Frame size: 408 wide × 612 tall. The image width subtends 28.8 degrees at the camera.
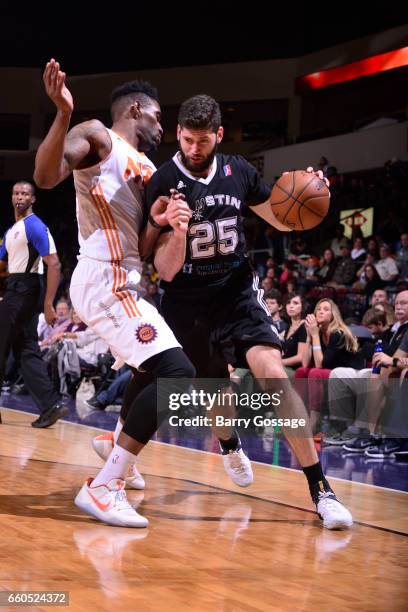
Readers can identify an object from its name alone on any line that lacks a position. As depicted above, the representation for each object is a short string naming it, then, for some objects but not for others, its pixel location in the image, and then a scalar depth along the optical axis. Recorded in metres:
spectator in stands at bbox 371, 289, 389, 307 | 8.03
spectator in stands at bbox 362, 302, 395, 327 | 7.56
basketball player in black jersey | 3.51
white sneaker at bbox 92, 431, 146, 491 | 4.35
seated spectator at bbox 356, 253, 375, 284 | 11.81
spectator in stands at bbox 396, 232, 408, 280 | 11.77
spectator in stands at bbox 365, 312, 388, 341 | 7.37
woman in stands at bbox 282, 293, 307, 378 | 7.49
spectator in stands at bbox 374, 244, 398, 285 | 11.58
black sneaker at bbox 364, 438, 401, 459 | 6.11
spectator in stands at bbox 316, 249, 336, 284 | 12.72
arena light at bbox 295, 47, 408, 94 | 19.42
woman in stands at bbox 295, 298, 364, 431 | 6.91
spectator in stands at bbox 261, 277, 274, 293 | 11.56
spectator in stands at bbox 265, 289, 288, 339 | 8.51
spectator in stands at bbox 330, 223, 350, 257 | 14.40
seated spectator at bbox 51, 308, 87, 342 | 10.40
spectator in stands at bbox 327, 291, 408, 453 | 6.32
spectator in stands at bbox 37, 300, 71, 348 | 11.07
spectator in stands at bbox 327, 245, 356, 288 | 12.28
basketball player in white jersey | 3.25
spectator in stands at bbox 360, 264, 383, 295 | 11.24
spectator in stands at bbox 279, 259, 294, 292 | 11.94
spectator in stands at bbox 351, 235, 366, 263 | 13.12
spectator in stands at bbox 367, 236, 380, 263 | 12.52
